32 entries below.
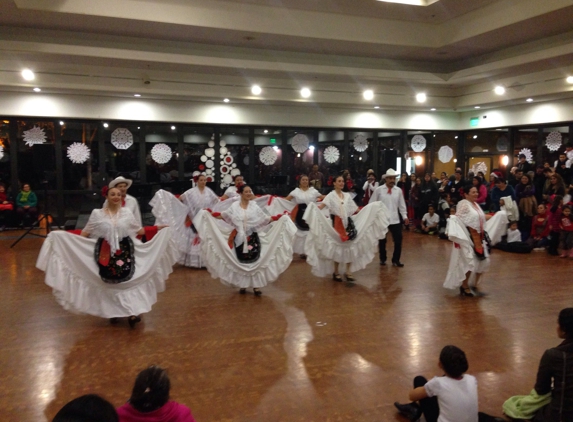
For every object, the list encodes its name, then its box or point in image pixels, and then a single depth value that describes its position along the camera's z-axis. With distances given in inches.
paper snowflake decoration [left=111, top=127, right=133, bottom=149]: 486.0
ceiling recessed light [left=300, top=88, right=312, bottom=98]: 463.8
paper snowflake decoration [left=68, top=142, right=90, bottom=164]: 479.8
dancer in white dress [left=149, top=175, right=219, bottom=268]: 321.1
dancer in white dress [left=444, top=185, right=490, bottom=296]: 237.3
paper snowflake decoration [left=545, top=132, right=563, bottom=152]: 479.2
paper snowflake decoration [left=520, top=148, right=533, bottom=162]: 510.1
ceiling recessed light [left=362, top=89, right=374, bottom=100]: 482.6
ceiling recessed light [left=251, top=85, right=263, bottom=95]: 446.9
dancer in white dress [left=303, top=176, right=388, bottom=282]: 269.0
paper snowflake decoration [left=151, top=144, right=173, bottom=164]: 502.0
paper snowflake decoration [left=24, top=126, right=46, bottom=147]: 471.2
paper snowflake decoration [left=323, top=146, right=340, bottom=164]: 566.3
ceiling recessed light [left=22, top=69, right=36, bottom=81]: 381.4
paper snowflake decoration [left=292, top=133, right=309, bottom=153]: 549.0
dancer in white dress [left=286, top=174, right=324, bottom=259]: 341.1
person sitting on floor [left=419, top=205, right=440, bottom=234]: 465.7
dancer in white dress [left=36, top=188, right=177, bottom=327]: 191.2
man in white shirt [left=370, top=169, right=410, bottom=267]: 319.6
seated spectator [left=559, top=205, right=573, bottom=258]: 352.1
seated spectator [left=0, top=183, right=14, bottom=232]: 456.8
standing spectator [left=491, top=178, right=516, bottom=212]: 408.5
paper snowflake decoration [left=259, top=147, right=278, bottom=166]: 540.4
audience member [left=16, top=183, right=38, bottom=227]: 465.4
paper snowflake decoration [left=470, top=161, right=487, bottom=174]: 571.8
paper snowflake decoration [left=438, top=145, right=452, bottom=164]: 606.5
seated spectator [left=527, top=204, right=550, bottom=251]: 382.9
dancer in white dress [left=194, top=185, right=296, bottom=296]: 241.0
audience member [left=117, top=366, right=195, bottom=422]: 77.9
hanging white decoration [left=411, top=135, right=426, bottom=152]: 595.8
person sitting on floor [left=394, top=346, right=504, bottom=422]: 109.0
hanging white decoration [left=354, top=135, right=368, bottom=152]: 572.1
